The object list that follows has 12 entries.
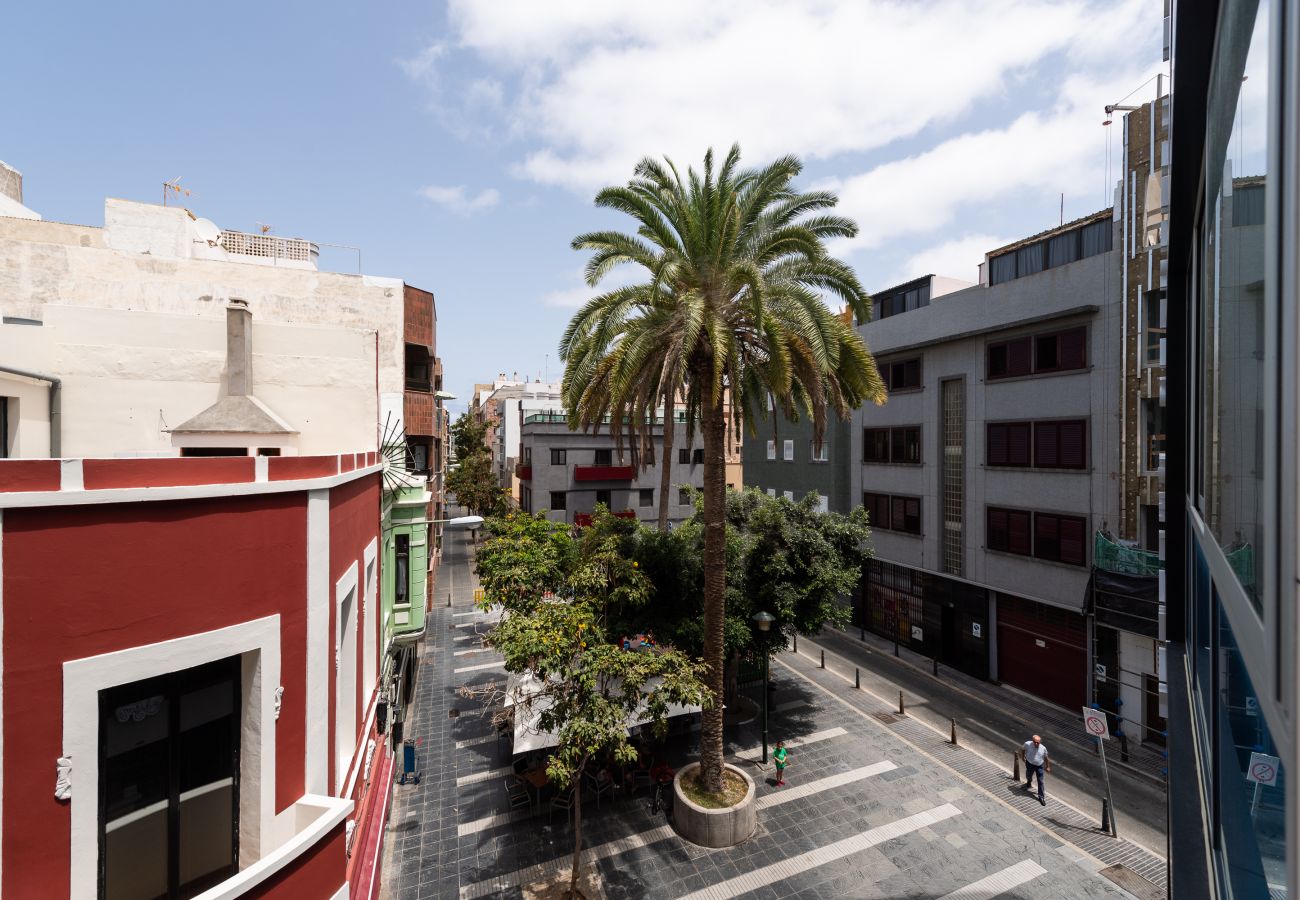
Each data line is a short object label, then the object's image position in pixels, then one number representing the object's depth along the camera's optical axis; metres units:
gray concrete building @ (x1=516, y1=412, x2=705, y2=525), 40.94
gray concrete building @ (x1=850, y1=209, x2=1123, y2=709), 20.17
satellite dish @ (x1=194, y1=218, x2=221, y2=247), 21.36
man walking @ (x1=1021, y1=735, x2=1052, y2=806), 15.93
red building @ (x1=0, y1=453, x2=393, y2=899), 4.85
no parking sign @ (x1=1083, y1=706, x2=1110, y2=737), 14.15
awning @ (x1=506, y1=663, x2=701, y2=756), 14.12
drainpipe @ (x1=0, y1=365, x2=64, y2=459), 11.27
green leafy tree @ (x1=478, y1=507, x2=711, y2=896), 11.30
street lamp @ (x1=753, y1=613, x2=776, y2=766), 16.05
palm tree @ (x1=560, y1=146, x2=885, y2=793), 13.92
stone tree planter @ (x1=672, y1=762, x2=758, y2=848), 14.12
